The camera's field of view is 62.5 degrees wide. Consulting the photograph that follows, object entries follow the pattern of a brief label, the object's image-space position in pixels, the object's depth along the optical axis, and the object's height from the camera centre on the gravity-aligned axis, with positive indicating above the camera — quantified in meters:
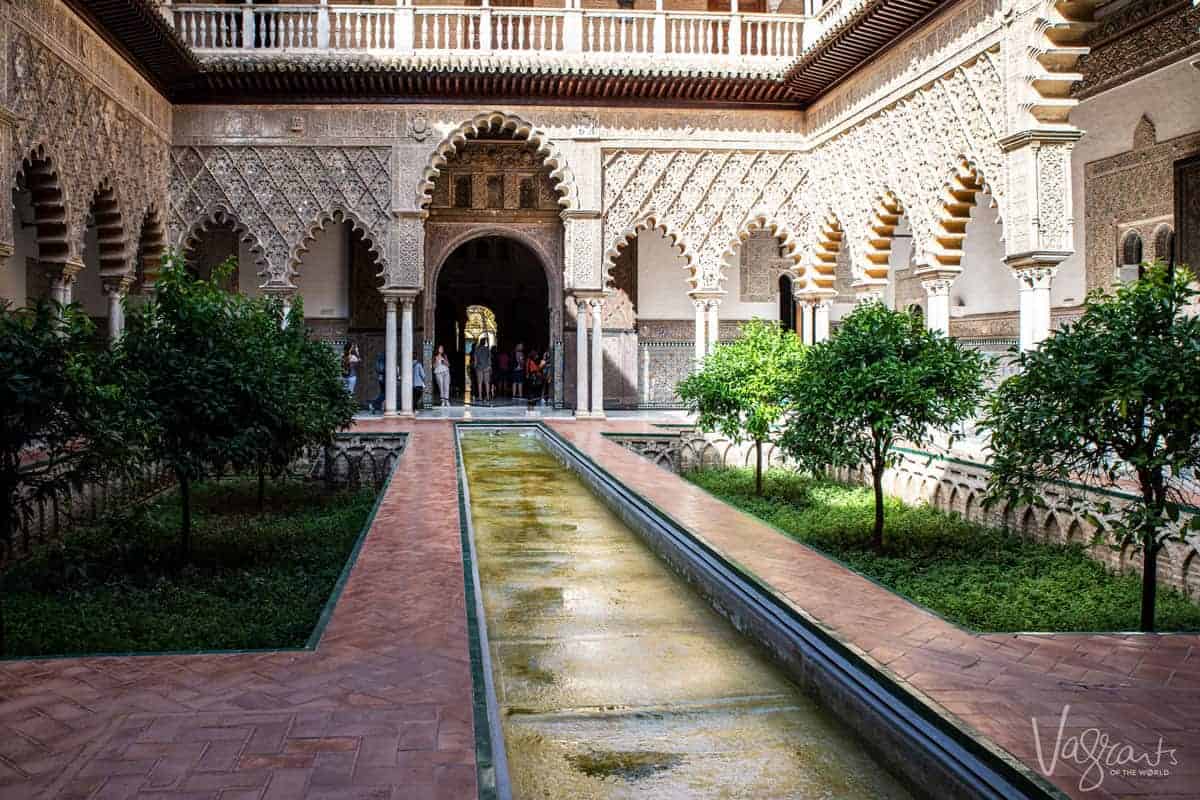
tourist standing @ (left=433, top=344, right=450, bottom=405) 17.73 +0.22
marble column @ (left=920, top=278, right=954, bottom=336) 11.11 +0.91
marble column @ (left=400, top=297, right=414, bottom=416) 14.89 +0.43
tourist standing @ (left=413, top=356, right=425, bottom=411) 16.61 +0.08
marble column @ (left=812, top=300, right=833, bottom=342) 15.02 +1.00
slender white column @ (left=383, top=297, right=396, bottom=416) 14.99 +0.24
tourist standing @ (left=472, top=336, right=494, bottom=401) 19.77 +0.45
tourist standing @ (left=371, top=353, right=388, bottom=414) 16.62 +0.16
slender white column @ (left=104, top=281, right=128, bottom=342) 13.03 +1.09
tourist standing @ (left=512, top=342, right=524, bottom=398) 20.19 +0.28
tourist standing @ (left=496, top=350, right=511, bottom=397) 21.11 +0.34
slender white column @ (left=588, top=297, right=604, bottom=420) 14.95 +0.34
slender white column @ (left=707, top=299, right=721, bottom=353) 14.84 +1.01
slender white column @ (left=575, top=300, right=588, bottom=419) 15.13 +0.39
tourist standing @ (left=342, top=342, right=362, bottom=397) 15.78 +0.40
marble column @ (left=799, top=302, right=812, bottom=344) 15.24 +0.97
